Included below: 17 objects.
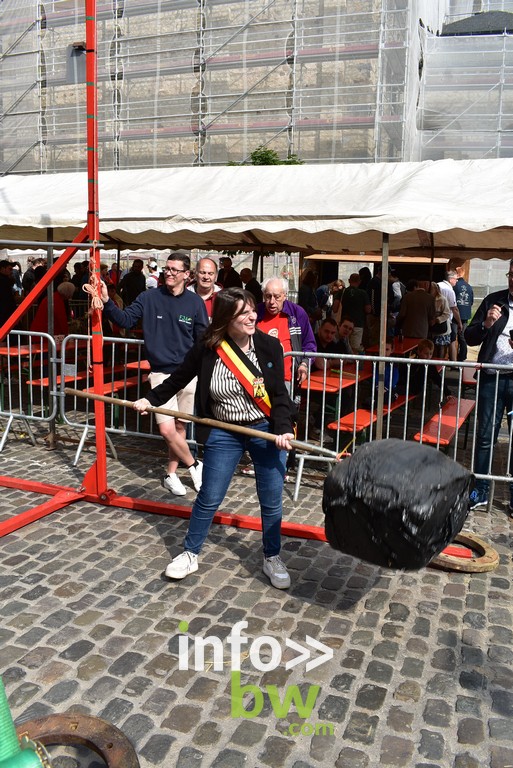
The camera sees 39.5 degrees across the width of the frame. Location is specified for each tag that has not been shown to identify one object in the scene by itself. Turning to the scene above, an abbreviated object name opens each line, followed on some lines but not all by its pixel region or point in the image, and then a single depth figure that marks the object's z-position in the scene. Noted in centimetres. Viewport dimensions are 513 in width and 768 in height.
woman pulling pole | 409
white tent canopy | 623
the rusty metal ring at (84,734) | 278
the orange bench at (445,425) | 608
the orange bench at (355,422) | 621
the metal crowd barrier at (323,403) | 612
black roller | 321
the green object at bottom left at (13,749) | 198
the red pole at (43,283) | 555
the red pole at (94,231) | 505
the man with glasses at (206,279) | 642
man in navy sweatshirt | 574
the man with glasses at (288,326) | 596
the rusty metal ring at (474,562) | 460
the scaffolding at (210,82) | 2388
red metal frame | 508
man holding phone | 569
